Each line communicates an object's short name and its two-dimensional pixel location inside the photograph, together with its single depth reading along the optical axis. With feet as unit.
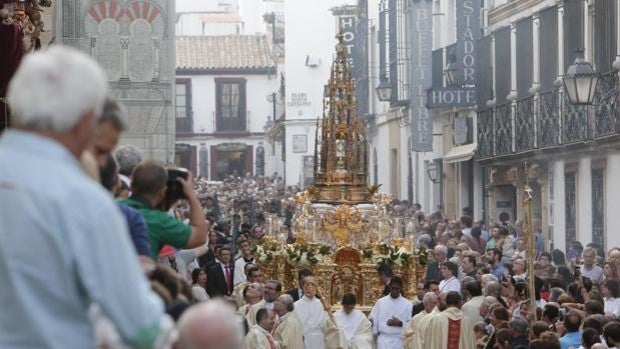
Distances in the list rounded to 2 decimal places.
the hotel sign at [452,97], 130.41
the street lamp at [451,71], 130.34
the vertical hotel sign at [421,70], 141.69
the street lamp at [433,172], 149.48
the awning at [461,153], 132.05
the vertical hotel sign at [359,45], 194.46
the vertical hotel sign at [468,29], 129.59
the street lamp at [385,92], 156.52
